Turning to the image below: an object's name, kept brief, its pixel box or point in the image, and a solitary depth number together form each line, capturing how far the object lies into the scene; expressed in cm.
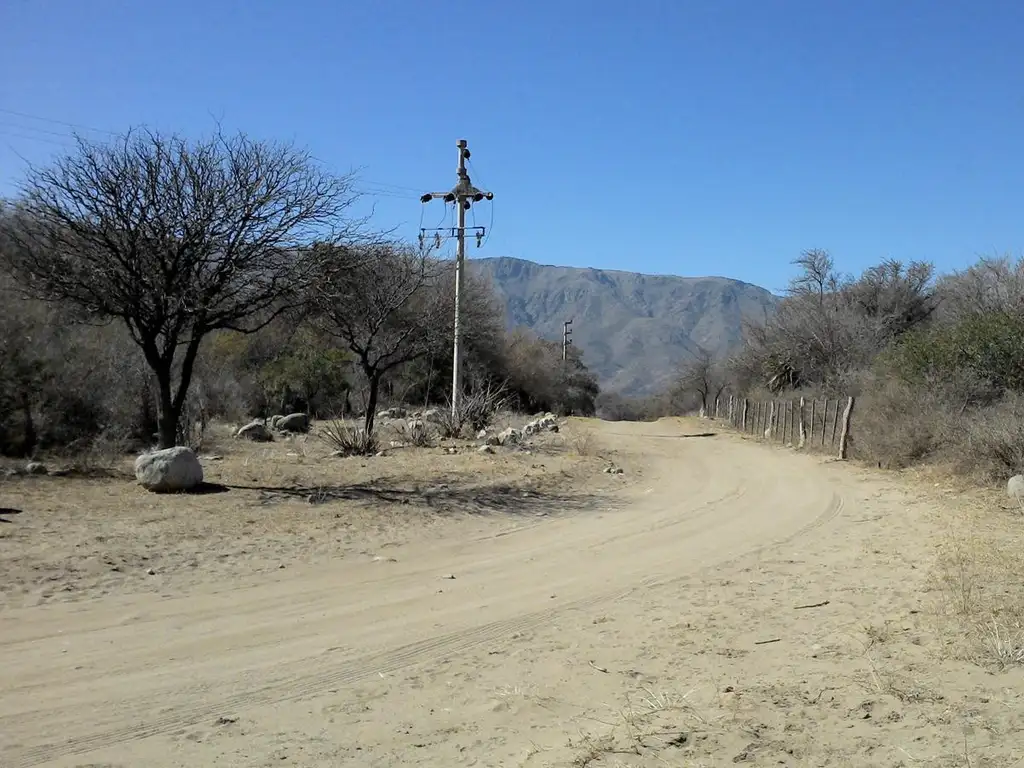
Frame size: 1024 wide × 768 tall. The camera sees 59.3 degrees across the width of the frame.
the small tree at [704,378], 6068
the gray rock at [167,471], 1395
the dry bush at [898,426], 1869
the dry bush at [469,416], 2441
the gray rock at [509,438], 2278
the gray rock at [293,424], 2811
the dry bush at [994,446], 1514
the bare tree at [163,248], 1415
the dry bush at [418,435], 2275
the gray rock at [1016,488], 1389
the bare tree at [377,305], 1603
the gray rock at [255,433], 2456
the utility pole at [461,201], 2639
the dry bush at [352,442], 2067
